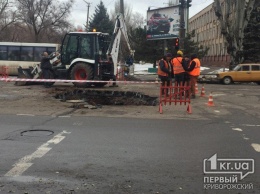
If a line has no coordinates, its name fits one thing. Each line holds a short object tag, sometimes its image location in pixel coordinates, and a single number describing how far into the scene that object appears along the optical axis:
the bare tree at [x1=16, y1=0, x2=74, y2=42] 54.59
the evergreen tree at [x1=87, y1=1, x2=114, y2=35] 54.31
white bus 29.16
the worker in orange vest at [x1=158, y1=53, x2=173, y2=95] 14.45
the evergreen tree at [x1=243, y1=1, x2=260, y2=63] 36.44
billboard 36.31
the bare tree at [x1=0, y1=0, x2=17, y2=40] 56.91
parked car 25.77
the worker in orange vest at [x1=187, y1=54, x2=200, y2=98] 14.74
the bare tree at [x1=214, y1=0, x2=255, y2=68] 30.36
